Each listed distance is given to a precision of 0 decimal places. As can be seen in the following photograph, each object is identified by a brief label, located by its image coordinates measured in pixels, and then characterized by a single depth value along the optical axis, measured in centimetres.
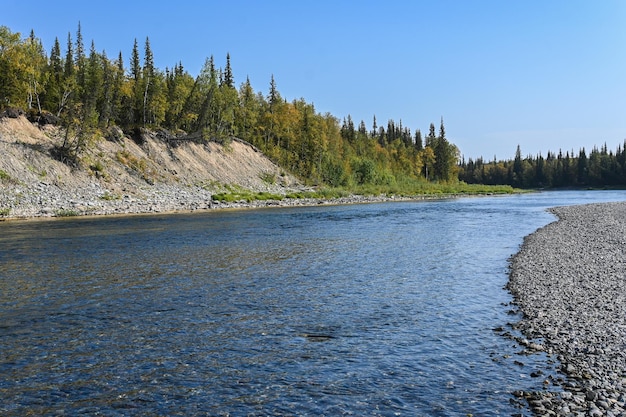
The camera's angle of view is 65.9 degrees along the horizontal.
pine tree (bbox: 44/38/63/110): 8032
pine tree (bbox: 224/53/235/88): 13188
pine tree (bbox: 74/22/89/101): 8725
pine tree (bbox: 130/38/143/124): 9325
